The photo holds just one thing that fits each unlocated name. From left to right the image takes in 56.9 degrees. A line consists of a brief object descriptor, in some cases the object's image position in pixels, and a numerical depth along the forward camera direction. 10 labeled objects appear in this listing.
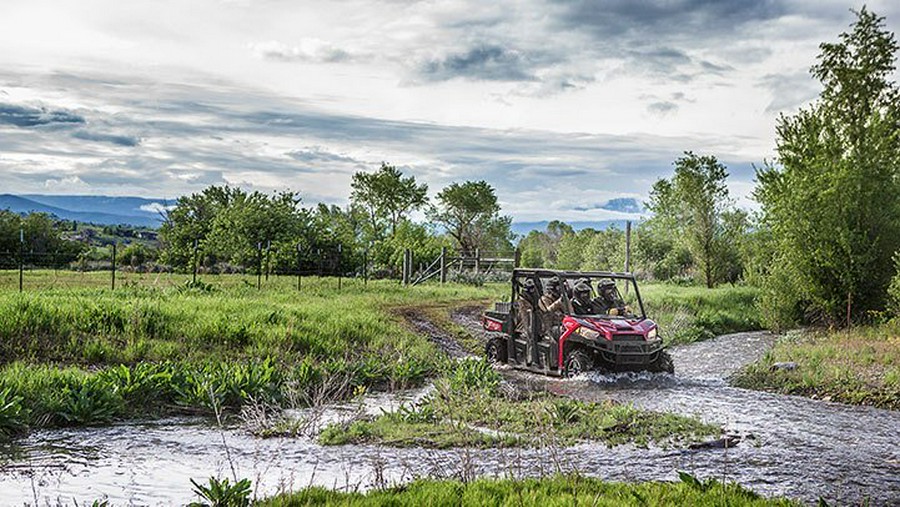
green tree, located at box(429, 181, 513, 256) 71.44
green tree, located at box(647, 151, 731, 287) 45.03
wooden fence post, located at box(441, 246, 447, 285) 41.69
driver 16.78
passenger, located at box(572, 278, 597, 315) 16.59
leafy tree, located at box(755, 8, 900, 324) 23.75
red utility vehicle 15.52
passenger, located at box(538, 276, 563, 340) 16.38
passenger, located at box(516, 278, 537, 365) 16.91
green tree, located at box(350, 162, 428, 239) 69.12
